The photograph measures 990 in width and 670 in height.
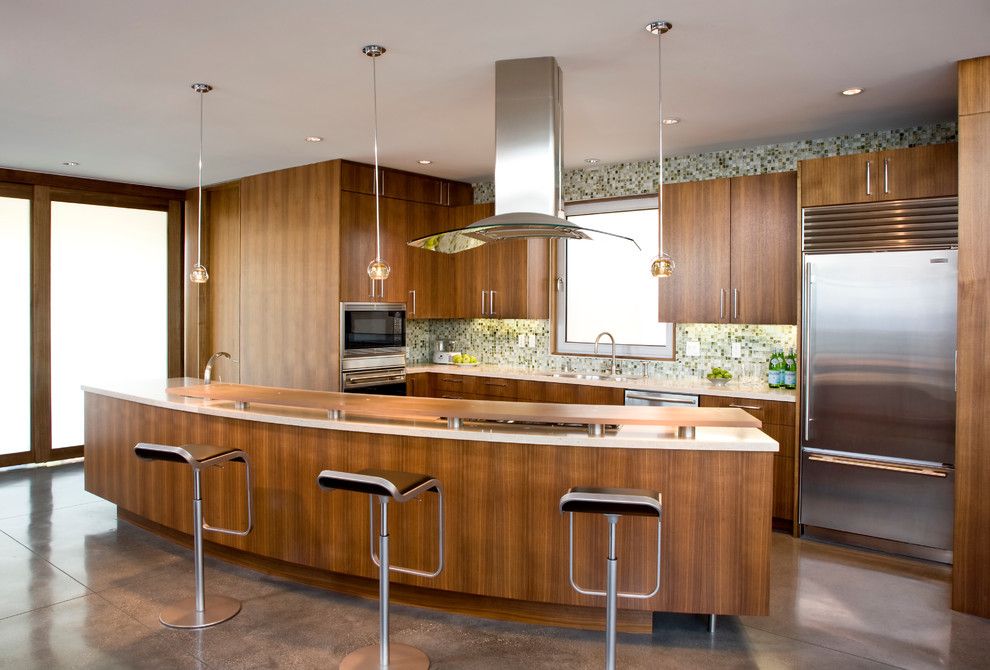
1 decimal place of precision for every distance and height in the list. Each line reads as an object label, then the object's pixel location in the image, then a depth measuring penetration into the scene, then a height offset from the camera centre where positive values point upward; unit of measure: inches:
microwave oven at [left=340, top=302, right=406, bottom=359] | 234.7 +0.2
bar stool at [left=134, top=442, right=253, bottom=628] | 130.6 -40.2
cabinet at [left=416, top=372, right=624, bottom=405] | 219.1 -20.8
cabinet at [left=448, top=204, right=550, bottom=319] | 251.9 +19.3
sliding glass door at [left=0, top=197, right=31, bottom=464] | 253.1 +2.7
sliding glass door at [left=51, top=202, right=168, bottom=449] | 267.6 +11.7
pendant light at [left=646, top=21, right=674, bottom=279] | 135.8 +12.6
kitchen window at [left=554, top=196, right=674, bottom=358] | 236.5 +15.6
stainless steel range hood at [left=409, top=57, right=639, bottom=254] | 138.6 +37.2
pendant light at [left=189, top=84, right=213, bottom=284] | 177.3 +14.2
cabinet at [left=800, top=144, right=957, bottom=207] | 165.5 +38.2
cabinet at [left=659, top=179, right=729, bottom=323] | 206.2 +24.0
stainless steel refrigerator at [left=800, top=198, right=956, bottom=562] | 164.2 -17.3
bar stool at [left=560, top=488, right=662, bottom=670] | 97.9 -25.4
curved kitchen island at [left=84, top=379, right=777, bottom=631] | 120.6 -32.4
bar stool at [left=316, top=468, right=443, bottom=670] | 109.1 -28.5
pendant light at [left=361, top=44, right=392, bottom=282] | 153.6 +13.7
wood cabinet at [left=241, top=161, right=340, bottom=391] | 234.2 +18.5
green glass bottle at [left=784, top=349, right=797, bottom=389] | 198.1 -12.9
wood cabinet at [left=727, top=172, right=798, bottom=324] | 194.7 +23.0
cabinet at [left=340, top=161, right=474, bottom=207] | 236.2 +53.2
